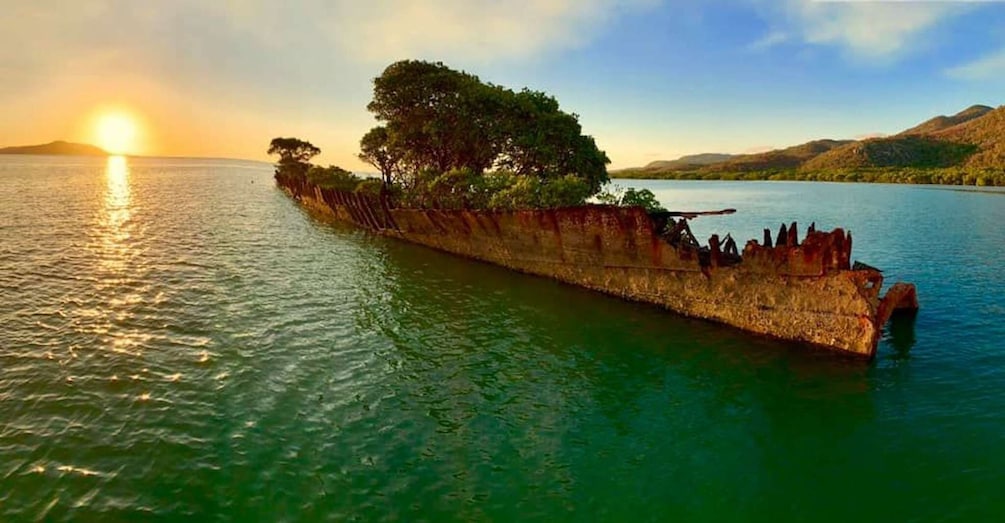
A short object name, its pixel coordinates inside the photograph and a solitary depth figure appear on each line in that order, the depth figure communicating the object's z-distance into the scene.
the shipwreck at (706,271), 14.05
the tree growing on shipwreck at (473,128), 37.59
